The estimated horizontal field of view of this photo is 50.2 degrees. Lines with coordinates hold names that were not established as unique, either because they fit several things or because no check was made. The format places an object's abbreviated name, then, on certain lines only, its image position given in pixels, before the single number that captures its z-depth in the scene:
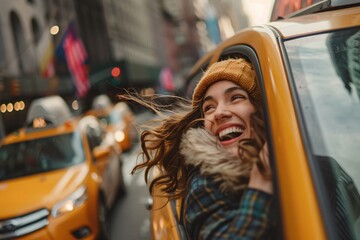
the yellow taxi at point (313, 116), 1.18
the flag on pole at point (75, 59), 11.84
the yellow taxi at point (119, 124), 11.95
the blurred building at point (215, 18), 27.96
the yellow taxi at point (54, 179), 3.84
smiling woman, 1.29
